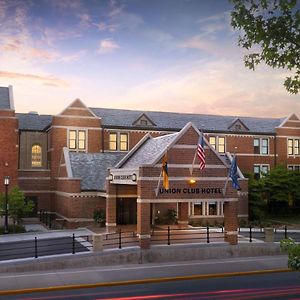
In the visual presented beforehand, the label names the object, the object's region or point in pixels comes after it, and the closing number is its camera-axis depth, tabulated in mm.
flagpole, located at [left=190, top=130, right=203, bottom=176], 24616
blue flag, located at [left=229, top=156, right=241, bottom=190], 24672
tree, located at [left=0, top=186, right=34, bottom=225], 33875
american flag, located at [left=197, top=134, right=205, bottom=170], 24078
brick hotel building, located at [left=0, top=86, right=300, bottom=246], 24953
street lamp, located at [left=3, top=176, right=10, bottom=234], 30938
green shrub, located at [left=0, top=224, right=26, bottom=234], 32344
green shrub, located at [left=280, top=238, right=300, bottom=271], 10770
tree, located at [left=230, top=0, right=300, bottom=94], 11117
